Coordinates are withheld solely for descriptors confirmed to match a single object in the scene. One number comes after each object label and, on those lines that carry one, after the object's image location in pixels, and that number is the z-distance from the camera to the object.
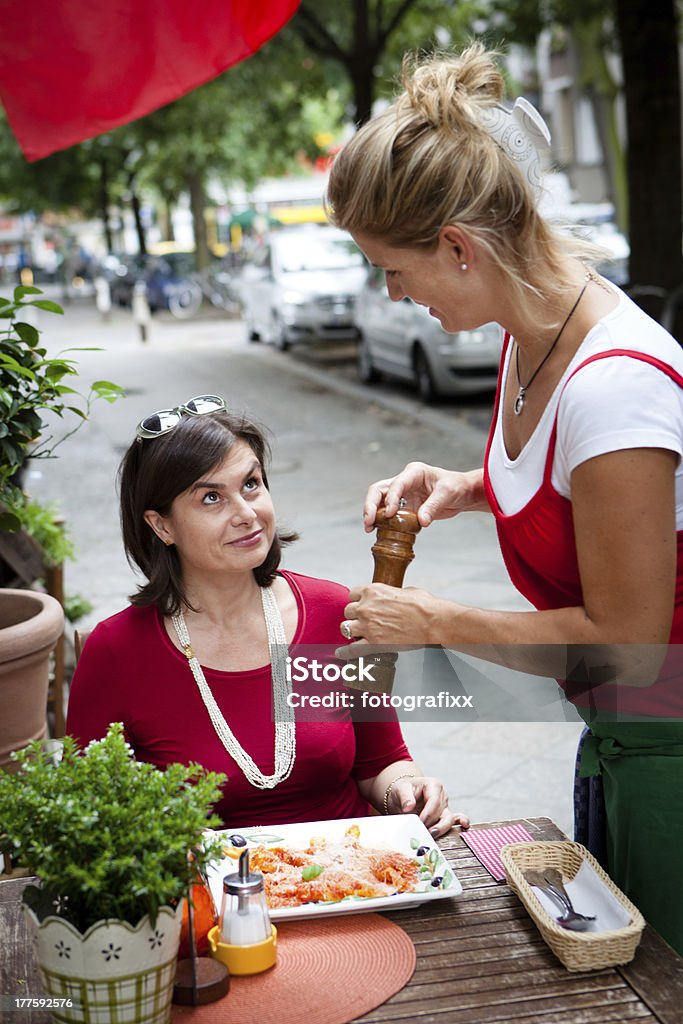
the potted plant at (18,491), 3.39
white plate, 1.99
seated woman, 2.45
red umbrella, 3.99
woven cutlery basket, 1.82
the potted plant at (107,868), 1.51
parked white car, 17.81
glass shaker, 1.81
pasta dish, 2.02
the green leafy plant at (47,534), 4.82
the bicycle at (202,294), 28.66
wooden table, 1.75
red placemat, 1.75
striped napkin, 2.20
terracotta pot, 3.49
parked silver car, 12.30
